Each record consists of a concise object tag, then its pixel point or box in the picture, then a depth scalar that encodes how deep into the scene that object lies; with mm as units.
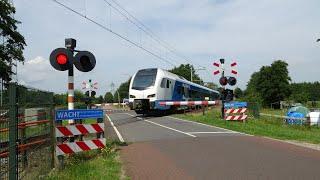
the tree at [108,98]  152750
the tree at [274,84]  99438
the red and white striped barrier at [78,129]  11656
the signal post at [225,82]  30391
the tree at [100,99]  135250
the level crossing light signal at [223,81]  30278
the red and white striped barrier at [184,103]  37281
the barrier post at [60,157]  11188
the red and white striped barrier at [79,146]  11512
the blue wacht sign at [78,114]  11820
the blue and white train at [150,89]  35969
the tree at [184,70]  119250
